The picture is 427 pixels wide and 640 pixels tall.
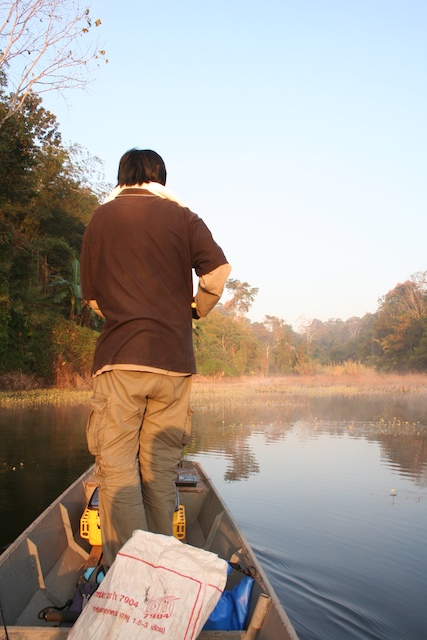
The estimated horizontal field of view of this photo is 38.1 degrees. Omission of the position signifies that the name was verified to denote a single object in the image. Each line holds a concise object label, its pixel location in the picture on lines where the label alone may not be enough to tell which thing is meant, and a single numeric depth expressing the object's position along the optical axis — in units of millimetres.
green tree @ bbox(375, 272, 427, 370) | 40250
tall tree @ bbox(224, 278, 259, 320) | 50031
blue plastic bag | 2332
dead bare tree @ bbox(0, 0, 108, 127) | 11368
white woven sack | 1623
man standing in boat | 2529
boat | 2023
